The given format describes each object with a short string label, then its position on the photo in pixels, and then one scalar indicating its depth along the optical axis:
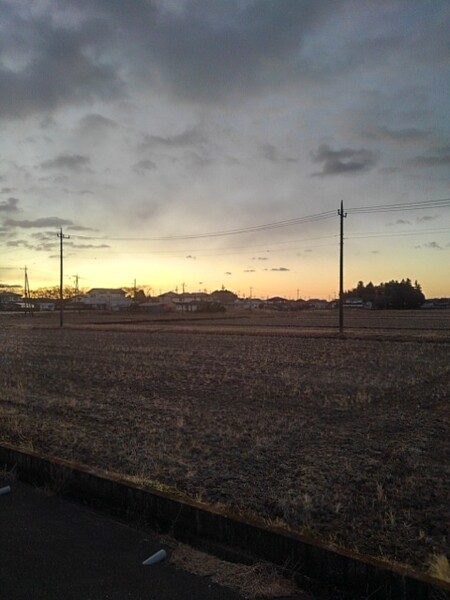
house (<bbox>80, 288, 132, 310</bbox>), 151.12
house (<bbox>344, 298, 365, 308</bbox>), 156.12
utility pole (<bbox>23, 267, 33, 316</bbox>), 110.00
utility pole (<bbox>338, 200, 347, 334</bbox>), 34.41
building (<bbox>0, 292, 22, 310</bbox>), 142.62
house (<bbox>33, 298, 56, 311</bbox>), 150.86
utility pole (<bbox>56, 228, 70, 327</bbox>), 51.07
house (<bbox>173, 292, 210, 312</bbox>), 133.49
